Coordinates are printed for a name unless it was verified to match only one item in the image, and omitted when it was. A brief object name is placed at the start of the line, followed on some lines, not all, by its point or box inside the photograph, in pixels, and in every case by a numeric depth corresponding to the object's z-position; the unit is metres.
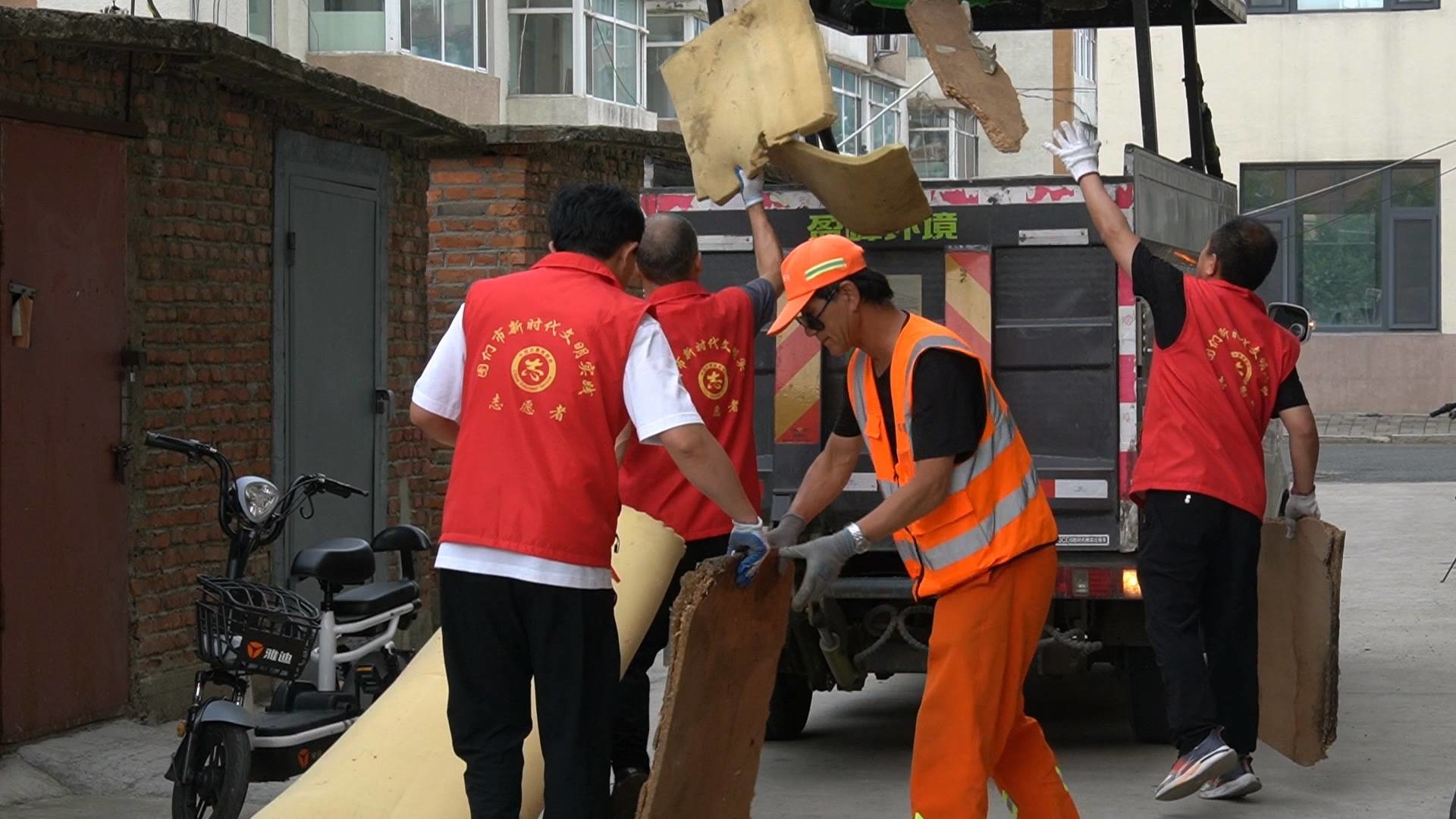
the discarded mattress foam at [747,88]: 6.43
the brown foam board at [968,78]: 7.68
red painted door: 7.52
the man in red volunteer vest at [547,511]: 4.81
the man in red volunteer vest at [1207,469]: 6.80
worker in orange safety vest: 5.39
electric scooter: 6.34
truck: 7.52
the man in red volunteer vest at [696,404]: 6.30
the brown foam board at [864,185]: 6.65
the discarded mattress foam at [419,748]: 5.72
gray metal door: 9.66
